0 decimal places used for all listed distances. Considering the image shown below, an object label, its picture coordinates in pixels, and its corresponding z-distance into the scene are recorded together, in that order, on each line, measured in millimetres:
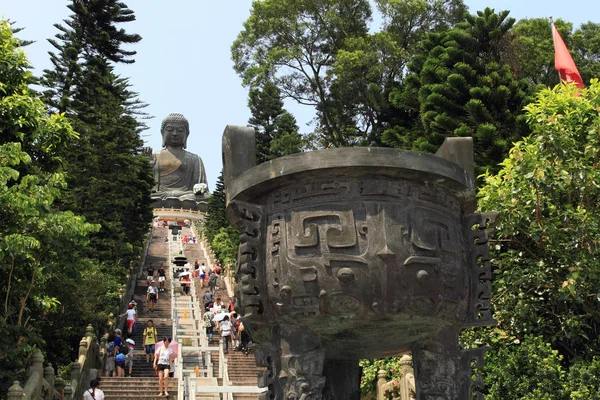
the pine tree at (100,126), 22609
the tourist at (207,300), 19069
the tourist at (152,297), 20391
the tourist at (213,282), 22438
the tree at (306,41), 24969
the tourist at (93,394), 10531
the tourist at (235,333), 15852
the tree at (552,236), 9805
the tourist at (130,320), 17203
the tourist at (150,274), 22386
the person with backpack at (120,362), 13811
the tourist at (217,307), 16734
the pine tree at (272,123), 24922
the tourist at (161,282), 22750
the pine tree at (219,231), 27645
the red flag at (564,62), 16078
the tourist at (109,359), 13964
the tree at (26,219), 9297
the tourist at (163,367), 12195
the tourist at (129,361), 14320
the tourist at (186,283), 22109
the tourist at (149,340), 14648
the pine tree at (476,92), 16750
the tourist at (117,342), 14450
